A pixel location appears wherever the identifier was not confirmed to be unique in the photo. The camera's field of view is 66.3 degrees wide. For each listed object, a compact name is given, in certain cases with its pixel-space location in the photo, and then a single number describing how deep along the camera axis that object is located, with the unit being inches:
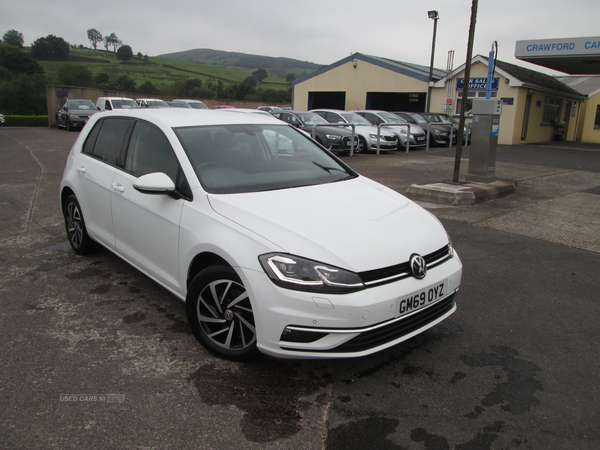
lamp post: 1051.1
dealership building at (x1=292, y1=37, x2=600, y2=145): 830.5
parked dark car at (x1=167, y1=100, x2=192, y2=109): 1015.6
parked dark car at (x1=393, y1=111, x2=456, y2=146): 787.4
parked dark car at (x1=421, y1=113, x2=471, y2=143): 807.0
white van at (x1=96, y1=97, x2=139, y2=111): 964.0
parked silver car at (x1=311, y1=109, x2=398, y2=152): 656.4
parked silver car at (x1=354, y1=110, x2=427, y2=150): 708.7
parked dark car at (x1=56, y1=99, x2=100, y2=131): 1016.2
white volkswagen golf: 100.7
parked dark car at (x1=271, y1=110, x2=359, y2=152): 607.8
